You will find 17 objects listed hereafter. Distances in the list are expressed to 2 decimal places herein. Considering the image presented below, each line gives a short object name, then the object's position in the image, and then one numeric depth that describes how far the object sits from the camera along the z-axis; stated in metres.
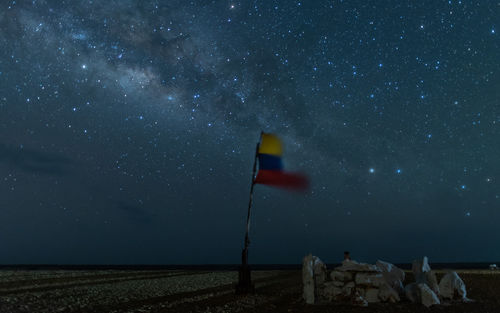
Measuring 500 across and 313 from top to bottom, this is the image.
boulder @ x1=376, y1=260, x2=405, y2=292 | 16.30
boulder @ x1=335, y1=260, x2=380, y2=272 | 15.38
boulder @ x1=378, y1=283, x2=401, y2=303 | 15.12
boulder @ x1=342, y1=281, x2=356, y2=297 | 15.32
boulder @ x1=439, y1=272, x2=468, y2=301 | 15.66
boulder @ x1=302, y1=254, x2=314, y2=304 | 15.30
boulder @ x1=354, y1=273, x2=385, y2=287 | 15.34
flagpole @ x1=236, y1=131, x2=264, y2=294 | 17.72
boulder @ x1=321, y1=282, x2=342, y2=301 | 15.53
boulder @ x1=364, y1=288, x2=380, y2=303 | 15.27
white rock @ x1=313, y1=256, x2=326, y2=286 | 16.34
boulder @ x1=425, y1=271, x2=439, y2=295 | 15.66
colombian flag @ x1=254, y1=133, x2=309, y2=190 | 18.75
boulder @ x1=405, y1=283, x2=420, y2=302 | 15.10
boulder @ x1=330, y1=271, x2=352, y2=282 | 15.70
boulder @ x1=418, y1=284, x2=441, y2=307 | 14.33
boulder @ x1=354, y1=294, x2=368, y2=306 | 14.69
